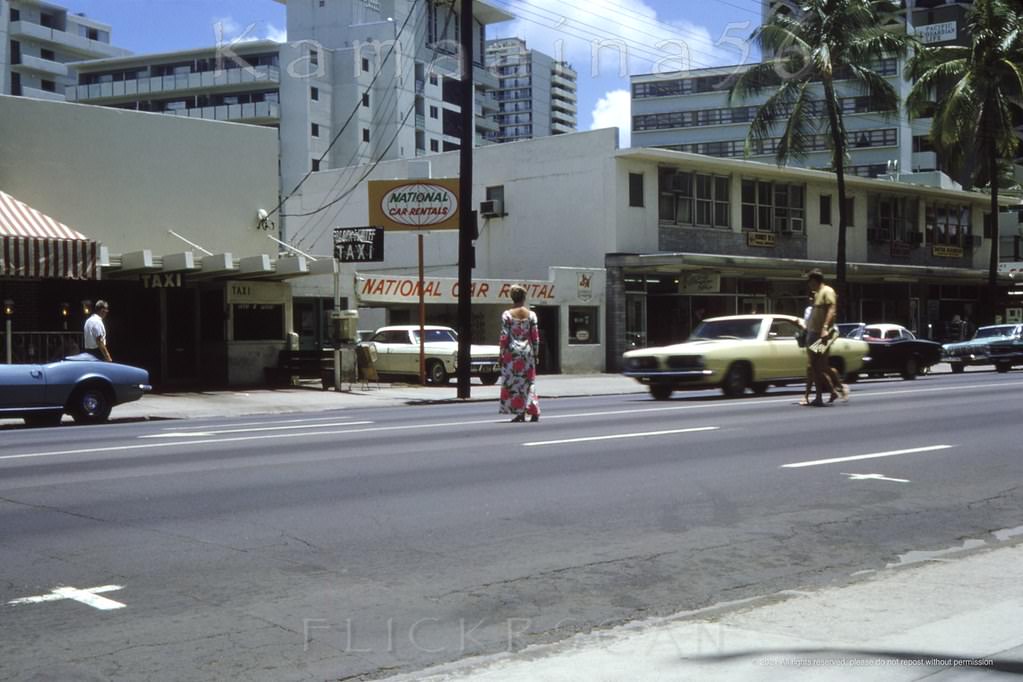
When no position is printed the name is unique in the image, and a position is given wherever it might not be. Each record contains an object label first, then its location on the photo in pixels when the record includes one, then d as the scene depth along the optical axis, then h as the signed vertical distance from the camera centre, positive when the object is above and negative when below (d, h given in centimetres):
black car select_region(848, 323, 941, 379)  3003 -87
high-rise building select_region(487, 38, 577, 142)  18862 +3933
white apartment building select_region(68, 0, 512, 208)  7644 +1619
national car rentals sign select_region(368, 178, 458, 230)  2762 +278
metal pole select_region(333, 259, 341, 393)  2708 -79
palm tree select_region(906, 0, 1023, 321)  4269 +872
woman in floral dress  1565 -47
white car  2998 -92
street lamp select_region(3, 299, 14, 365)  2186 +9
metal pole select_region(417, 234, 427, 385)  2681 -74
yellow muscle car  2106 -74
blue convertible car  1727 -108
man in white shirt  1988 -23
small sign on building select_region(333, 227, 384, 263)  3031 +197
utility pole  2441 +208
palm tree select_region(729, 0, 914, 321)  3747 +828
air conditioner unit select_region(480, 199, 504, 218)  4109 +395
